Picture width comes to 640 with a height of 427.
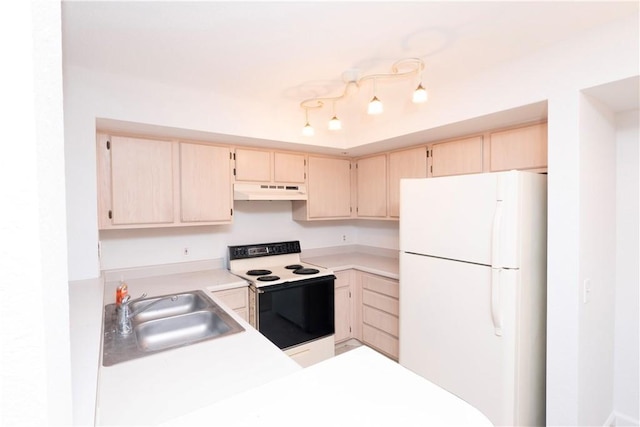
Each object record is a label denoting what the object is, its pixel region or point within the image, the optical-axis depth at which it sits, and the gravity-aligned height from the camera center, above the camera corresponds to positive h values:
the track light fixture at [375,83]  1.68 +0.77
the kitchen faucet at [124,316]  1.56 -0.59
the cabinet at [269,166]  2.82 +0.40
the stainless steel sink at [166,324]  1.38 -0.65
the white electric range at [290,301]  2.48 -0.79
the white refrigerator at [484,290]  1.74 -0.52
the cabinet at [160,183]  2.25 +0.21
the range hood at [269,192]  2.74 +0.15
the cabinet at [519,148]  2.07 +0.40
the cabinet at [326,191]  3.28 +0.18
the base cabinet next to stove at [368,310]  2.85 -1.01
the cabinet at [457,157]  2.44 +0.41
